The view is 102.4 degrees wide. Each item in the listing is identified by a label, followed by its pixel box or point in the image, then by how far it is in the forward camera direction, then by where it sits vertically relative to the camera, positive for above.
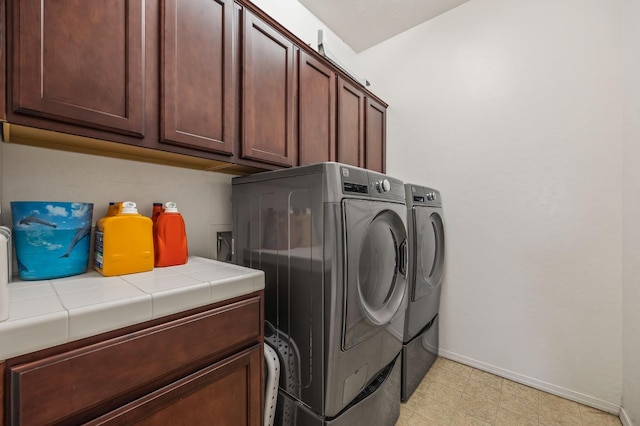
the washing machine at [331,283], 1.08 -0.34
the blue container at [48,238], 0.91 -0.10
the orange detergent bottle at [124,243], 1.00 -0.13
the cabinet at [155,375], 0.56 -0.44
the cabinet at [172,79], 0.82 +0.56
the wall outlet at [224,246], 1.65 -0.23
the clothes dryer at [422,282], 1.78 -0.53
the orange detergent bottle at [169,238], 1.19 -0.13
